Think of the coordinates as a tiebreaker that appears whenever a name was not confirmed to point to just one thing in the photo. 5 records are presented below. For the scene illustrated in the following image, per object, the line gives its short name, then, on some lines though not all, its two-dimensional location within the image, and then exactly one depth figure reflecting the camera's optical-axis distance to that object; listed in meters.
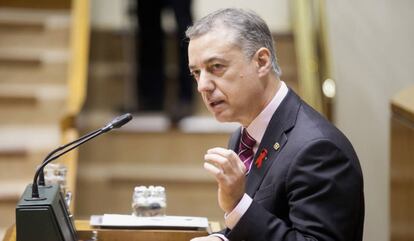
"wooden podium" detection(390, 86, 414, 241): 6.44
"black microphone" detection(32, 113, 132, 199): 4.21
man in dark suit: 4.03
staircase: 10.27
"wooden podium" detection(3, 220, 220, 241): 4.99
